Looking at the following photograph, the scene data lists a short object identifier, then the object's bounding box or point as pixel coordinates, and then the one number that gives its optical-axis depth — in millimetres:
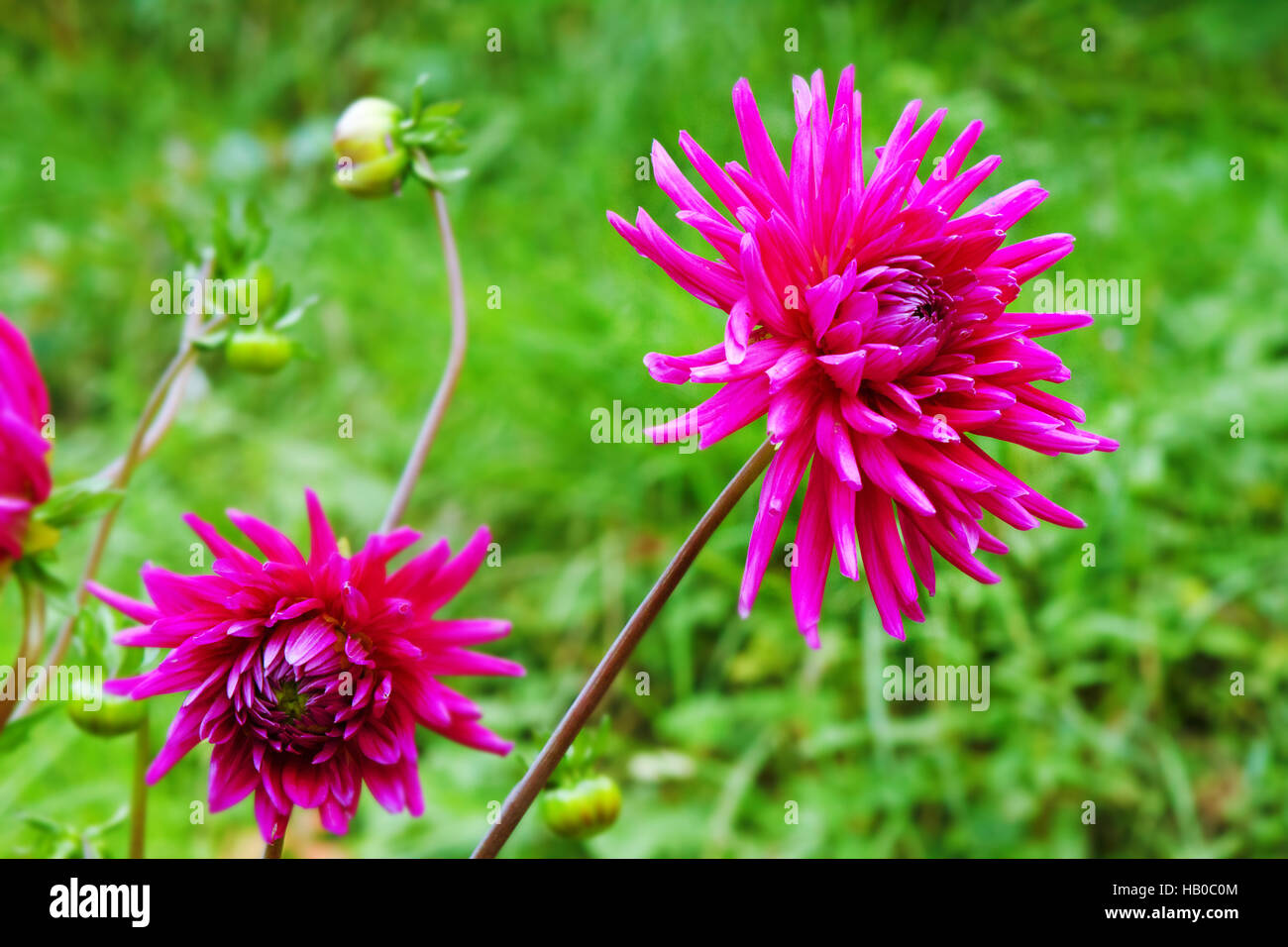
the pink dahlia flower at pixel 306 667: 546
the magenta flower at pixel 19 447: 599
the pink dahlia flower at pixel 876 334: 546
